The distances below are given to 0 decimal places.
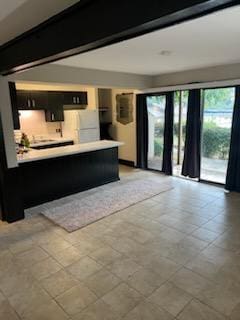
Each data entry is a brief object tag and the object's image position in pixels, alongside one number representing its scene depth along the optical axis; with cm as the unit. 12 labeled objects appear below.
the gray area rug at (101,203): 363
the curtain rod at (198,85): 435
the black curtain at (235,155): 436
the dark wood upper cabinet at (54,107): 604
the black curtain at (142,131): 612
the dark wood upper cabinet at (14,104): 384
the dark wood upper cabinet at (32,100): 555
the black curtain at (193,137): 499
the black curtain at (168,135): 551
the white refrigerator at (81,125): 609
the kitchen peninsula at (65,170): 408
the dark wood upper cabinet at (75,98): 638
